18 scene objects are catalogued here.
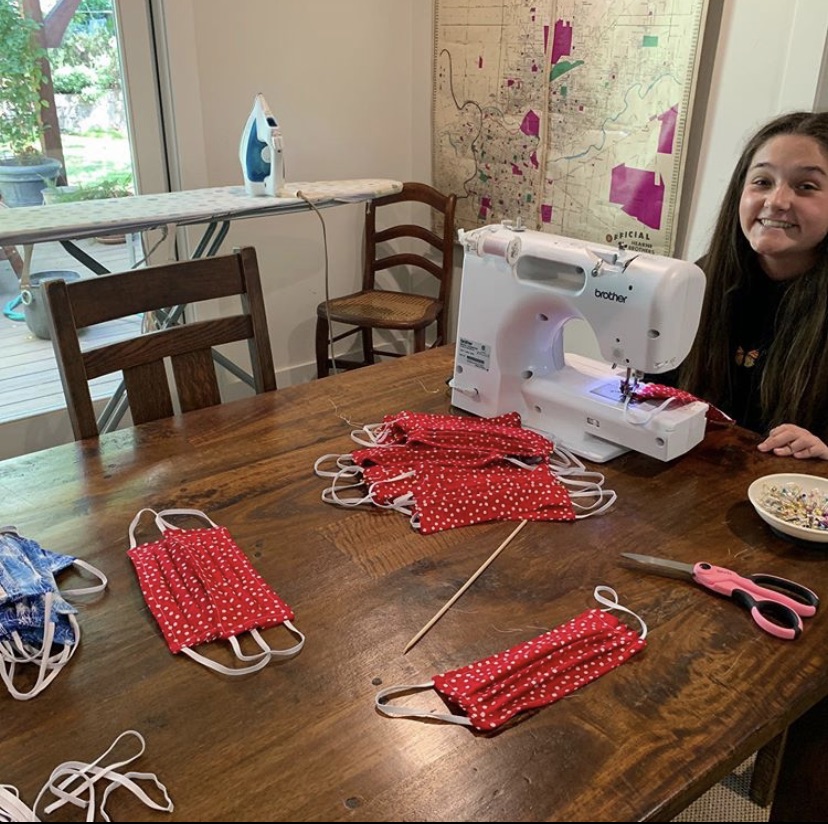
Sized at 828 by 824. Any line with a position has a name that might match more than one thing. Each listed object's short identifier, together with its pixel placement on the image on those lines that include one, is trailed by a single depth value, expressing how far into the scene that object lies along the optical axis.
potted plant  2.49
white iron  2.51
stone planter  2.56
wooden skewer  0.95
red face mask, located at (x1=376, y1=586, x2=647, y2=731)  0.84
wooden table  0.76
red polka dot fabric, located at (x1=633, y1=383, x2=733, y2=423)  1.36
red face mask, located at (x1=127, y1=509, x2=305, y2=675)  0.93
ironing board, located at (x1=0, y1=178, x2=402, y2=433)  2.14
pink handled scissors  0.98
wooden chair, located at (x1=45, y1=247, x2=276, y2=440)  1.42
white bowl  1.11
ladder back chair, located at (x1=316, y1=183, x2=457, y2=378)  3.00
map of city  2.45
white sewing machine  1.23
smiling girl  1.50
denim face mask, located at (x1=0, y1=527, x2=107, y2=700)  0.89
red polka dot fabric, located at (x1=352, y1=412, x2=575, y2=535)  1.20
